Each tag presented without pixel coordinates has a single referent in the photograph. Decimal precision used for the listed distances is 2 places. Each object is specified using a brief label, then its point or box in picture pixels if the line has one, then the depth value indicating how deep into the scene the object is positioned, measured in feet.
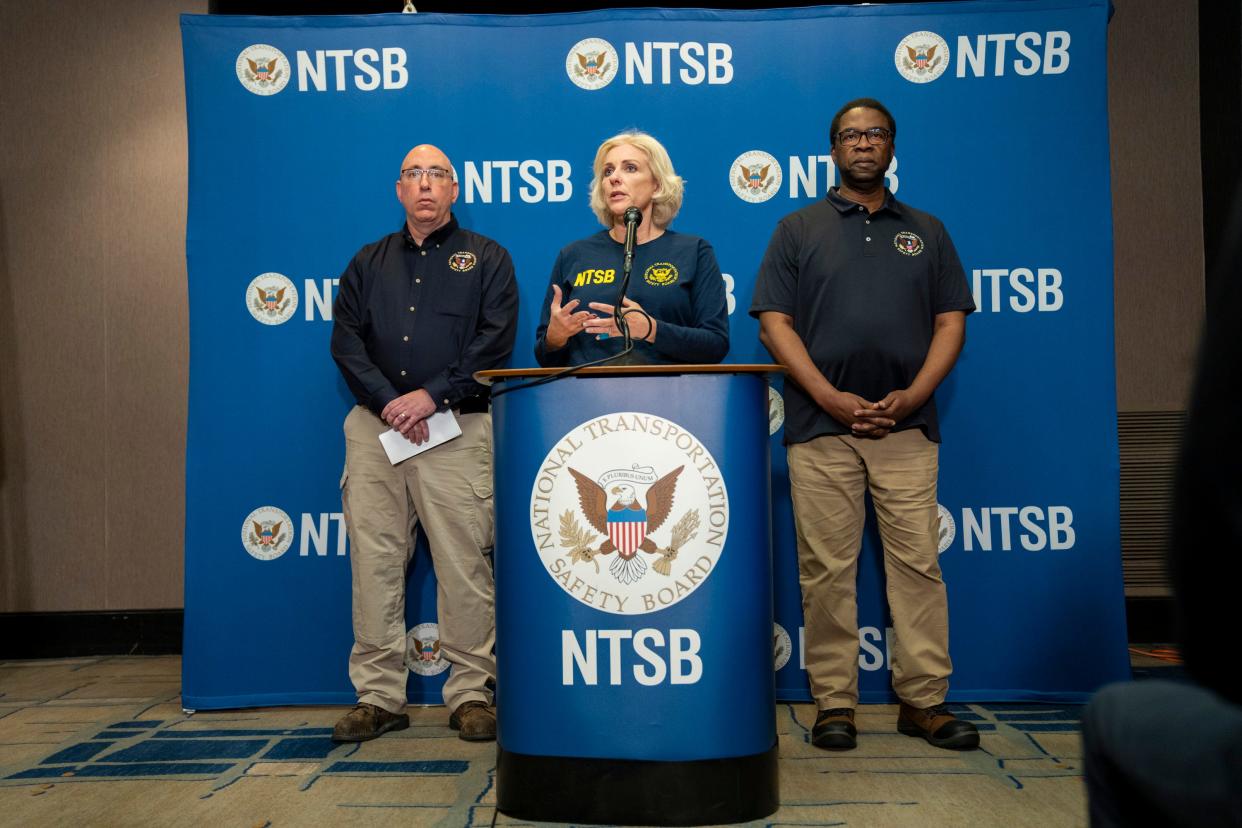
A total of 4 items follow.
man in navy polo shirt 10.29
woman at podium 10.00
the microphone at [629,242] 7.48
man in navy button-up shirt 10.91
